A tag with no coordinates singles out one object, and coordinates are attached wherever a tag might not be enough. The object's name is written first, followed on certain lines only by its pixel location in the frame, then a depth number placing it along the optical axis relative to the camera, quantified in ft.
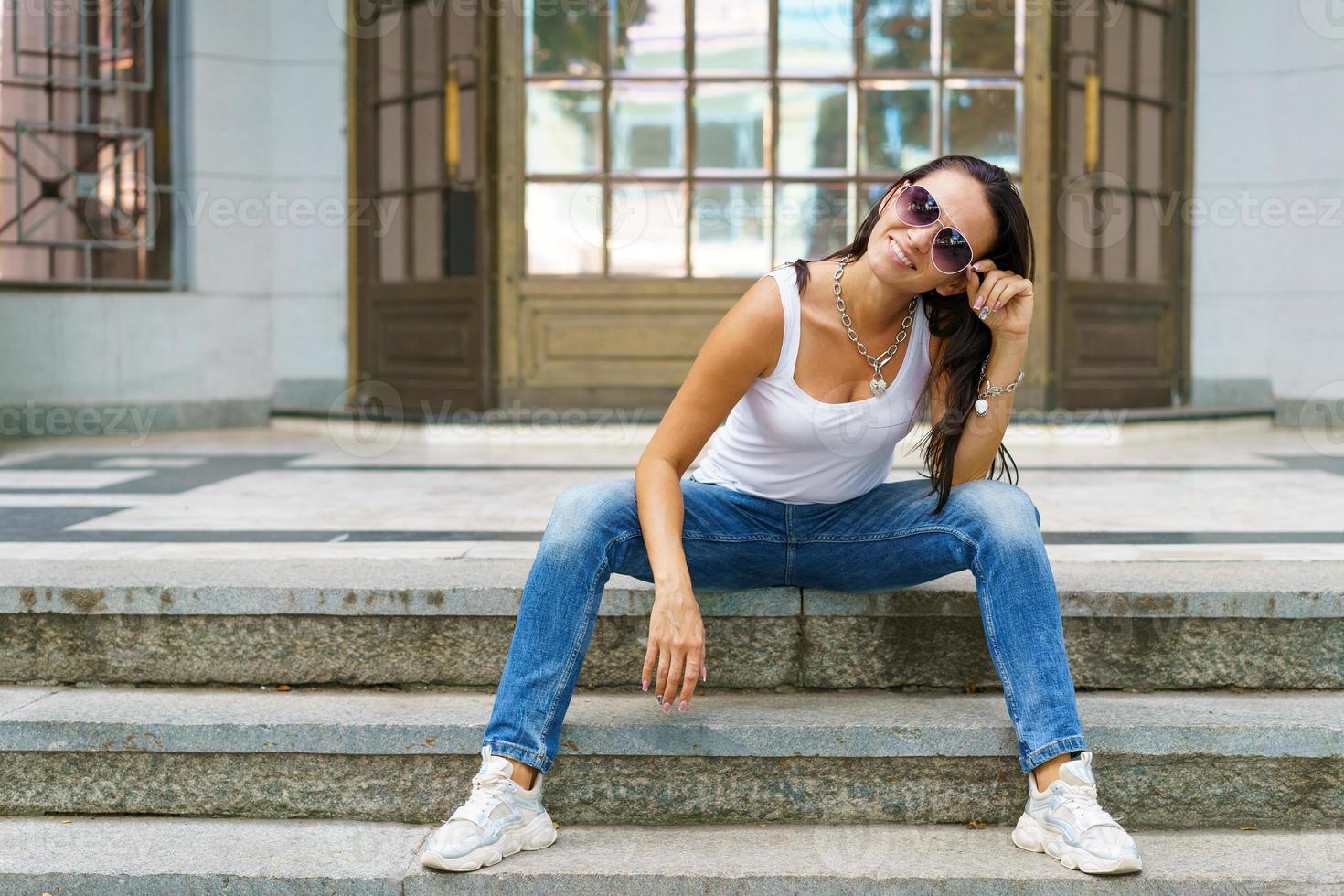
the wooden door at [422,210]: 19.42
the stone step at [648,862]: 6.16
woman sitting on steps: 6.33
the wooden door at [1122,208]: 19.49
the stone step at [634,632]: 7.47
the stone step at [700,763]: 6.86
